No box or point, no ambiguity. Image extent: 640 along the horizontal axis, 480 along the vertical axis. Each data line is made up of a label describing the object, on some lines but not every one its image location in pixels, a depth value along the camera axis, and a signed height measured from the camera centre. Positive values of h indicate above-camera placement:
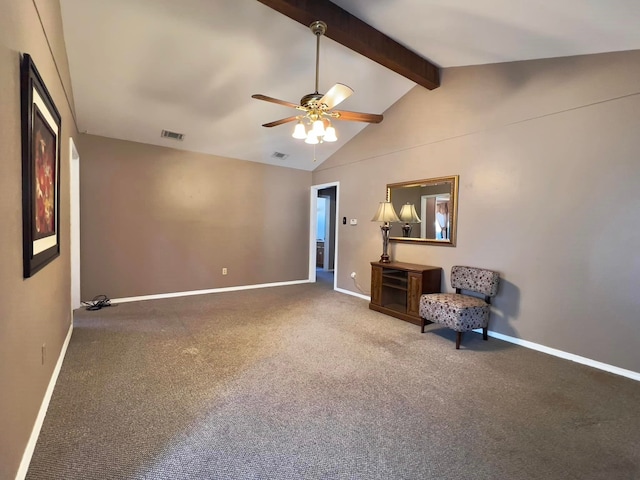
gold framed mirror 3.91 +0.23
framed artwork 1.48 +0.27
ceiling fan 2.57 +1.07
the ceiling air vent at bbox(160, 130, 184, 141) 4.46 +1.29
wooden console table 3.83 -0.83
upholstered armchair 3.11 -0.83
